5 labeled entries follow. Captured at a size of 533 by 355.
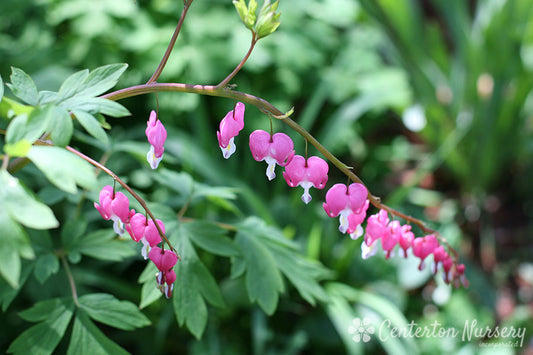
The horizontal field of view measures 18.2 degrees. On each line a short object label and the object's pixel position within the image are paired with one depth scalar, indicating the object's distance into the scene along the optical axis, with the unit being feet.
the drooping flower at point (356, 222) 2.83
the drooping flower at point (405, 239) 2.94
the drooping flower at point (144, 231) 2.77
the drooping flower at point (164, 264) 2.76
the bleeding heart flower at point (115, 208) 2.75
